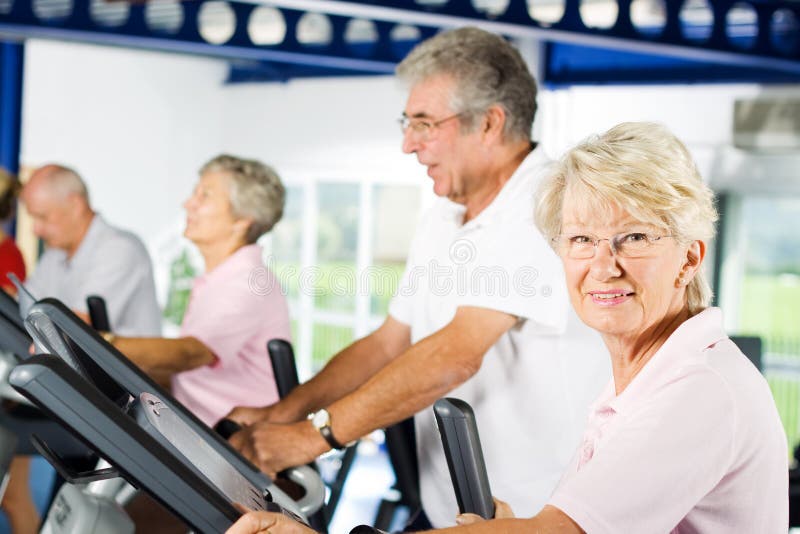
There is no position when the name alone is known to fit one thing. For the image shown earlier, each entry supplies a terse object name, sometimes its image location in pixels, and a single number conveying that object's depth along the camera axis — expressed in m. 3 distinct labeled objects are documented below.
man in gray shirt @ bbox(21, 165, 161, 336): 3.52
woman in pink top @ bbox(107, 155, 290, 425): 2.79
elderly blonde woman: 1.23
